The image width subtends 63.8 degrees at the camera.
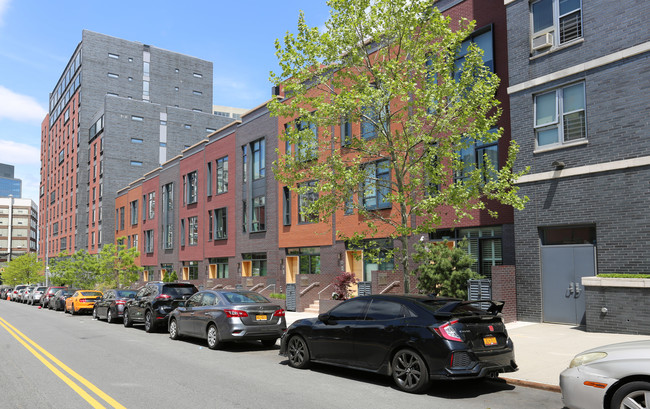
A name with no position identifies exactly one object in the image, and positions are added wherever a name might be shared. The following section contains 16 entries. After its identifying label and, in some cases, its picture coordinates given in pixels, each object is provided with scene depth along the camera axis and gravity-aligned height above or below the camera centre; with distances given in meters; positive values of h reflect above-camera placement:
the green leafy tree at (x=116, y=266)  42.88 -1.71
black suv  17.42 -1.91
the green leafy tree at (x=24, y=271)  75.94 -3.60
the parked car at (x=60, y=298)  32.59 -3.29
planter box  12.23 -1.56
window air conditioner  15.44 +5.94
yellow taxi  27.88 -2.94
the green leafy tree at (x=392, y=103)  12.60 +3.46
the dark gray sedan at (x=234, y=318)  12.78 -1.86
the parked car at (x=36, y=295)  41.69 -3.93
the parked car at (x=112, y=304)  21.53 -2.52
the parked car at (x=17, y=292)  50.74 -4.49
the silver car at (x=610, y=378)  5.65 -1.55
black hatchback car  7.85 -1.56
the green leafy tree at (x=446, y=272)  15.69 -0.90
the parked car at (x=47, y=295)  35.80 -3.38
